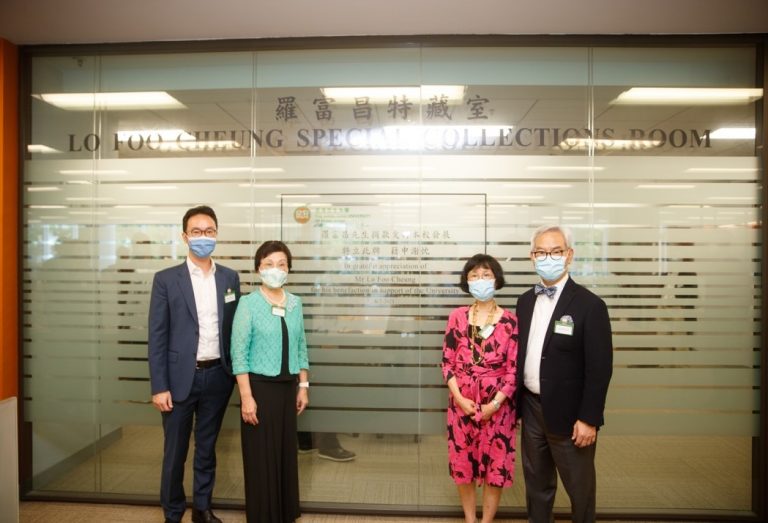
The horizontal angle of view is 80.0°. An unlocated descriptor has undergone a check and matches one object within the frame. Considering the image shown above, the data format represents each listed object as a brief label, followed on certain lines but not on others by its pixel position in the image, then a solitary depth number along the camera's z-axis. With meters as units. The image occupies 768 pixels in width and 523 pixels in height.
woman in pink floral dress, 2.56
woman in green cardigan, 2.59
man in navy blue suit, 2.74
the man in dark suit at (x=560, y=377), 2.29
